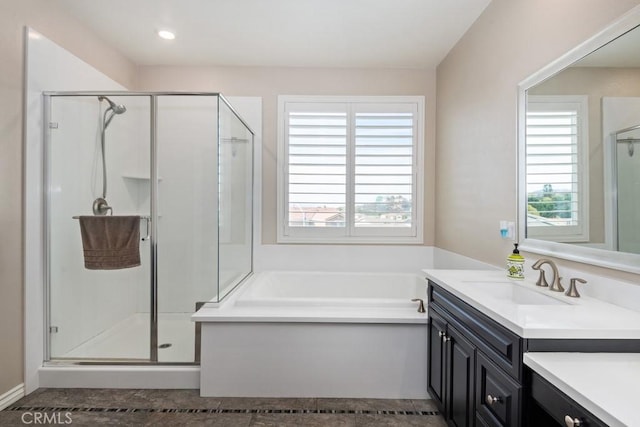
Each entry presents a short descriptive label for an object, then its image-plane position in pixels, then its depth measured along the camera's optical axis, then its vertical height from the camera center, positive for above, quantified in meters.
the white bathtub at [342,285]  3.13 -0.69
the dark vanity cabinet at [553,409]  0.82 -0.53
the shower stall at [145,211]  2.36 +0.00
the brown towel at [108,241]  2.24 -0.20
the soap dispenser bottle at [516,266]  1.81 -0.29
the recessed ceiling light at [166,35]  2.69 +1.45
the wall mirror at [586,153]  1.28 +0.28
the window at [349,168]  3.31 +0.44
